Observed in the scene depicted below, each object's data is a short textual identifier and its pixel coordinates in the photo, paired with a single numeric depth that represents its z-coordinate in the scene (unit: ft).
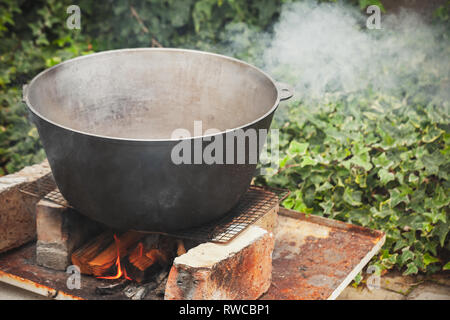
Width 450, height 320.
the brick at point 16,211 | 8.92
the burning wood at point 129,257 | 8.41
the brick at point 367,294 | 9.63
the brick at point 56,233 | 8.43
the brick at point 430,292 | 9.54
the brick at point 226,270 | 6.92
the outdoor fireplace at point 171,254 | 7.32
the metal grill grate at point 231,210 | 7.63
